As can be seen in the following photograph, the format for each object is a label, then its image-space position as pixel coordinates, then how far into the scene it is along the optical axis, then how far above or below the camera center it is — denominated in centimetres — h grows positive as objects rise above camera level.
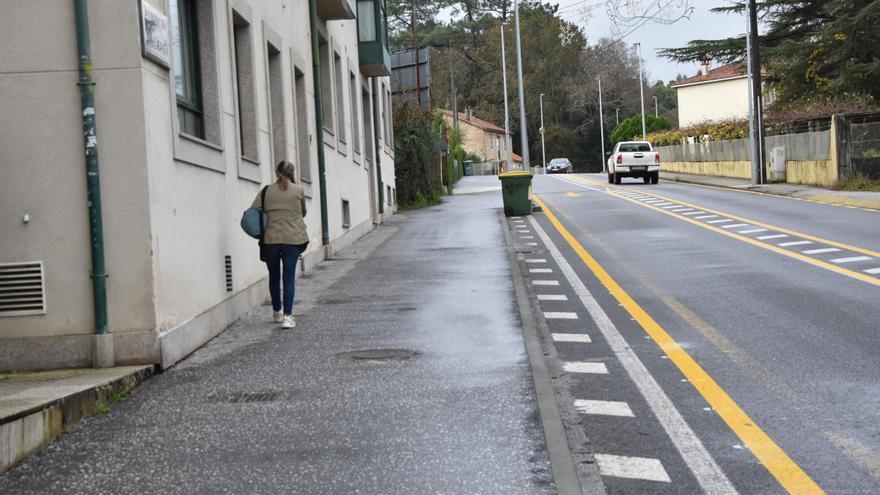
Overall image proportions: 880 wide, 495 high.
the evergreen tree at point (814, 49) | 3606 +424
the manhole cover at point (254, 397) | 751 -139
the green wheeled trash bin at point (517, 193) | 2866 -35
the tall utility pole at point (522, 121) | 3709 +196
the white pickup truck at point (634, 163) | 4681 +41
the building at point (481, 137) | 10694 +434
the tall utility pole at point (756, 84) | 3925 +292
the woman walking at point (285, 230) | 1099 -38
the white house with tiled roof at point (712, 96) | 8462 +575
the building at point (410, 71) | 4416 +464
